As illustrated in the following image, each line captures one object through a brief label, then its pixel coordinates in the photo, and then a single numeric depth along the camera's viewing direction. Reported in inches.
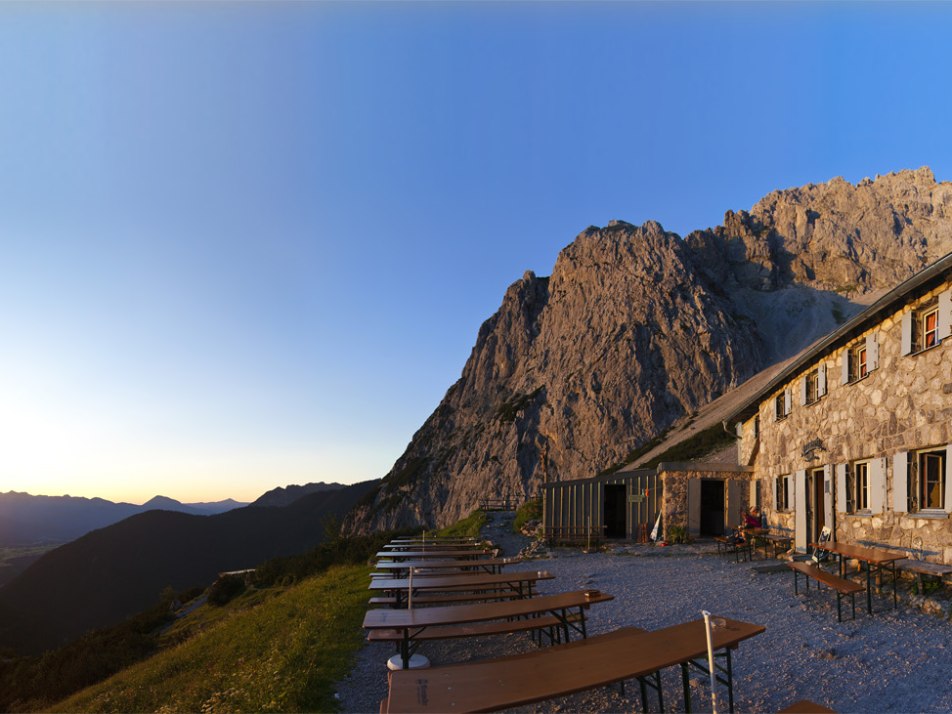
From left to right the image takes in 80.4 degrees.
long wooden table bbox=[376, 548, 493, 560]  465.4
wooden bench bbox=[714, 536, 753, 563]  587.3
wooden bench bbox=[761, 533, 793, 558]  572.7
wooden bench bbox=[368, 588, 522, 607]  298.4
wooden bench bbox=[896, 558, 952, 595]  320.3
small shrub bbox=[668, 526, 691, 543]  742.5
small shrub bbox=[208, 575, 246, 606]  993.5
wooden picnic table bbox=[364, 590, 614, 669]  219.6
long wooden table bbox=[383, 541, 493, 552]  554.1
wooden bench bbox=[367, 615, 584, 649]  222.5
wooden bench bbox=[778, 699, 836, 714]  133.3
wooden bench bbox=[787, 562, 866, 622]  299.7
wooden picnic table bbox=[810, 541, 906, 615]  323.6
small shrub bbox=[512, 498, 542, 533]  1007.6
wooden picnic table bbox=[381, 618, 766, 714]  132.2
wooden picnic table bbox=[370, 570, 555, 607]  308.8
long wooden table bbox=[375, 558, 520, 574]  410.6
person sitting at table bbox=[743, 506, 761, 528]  648.4
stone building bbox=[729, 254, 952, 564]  354.9
